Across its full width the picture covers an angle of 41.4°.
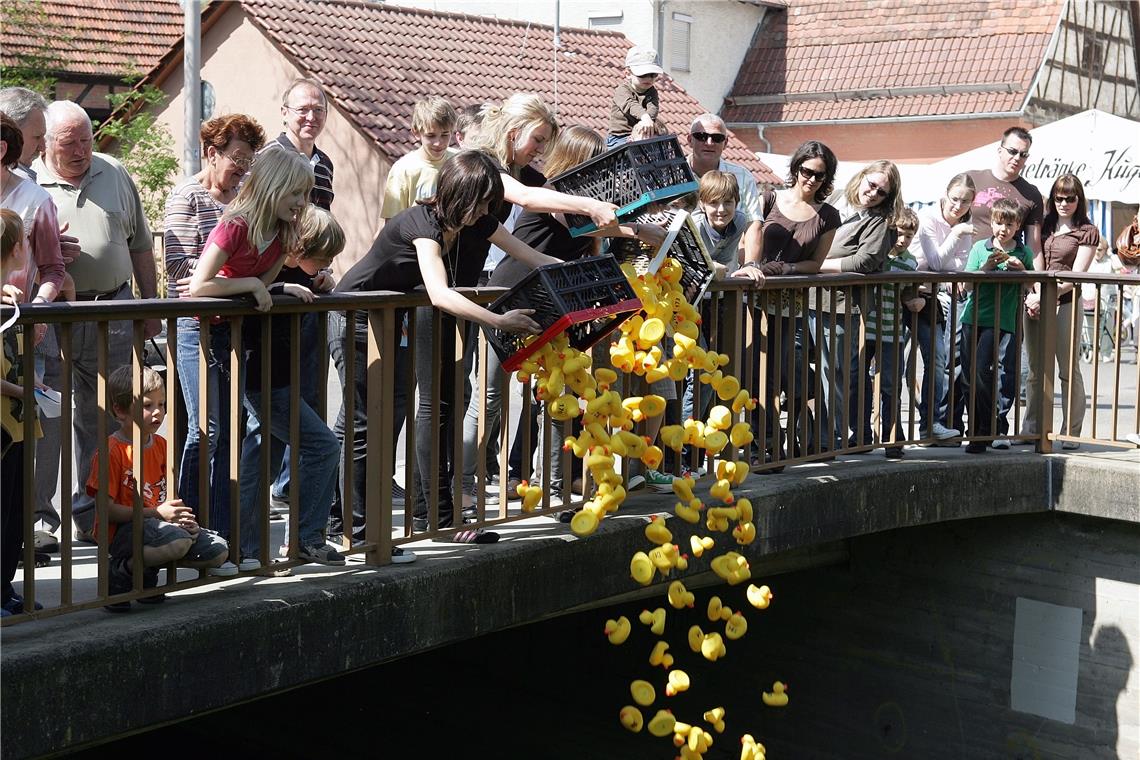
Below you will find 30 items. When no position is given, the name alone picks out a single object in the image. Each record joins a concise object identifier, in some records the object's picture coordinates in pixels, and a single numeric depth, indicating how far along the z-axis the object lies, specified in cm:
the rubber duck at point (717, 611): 584
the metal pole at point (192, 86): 1584
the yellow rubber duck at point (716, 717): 555
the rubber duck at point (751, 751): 601
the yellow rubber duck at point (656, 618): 551
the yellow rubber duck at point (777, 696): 613
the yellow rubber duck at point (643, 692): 553
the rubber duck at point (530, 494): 582
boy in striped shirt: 799
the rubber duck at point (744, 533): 614
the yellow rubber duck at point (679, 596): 565
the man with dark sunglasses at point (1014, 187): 924
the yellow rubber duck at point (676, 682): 556
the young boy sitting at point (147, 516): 477
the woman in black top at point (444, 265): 541
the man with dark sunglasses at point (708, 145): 790
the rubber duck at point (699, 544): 596
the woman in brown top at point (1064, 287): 869
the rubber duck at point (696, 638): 575
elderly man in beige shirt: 588
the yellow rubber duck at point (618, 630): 551
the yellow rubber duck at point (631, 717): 564
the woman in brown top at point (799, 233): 749
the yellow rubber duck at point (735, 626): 581
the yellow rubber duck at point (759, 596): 584
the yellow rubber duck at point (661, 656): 563
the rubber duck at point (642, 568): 562
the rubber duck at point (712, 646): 560
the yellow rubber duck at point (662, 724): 553
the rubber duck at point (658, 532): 591
